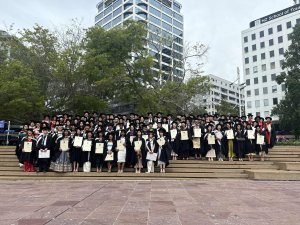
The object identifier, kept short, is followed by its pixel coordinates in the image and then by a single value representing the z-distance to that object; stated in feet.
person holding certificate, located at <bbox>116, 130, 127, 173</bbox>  28.70
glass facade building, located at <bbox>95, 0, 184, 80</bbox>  163.15
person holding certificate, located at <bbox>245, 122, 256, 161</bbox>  32.00
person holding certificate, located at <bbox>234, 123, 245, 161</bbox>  31.83
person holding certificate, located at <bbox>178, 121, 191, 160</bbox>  31.32
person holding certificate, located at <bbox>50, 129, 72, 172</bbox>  28.56
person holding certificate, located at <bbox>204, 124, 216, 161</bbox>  31.26
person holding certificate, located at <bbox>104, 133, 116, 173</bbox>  28.79
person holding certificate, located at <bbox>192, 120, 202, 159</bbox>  31.36
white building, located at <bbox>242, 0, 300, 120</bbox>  140.96
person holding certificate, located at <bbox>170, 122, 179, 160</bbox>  31.51
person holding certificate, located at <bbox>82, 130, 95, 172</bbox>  28.82
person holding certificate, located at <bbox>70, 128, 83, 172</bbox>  28.93
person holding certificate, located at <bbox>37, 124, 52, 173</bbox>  28.59
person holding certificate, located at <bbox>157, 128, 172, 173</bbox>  28.54
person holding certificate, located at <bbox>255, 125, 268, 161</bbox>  31.79
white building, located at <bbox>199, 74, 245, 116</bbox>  224.23
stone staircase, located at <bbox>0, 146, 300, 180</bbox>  26.77
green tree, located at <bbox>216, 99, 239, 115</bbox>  133.11
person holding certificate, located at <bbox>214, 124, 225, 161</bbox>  31.63
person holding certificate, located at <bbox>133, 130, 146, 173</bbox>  28.78
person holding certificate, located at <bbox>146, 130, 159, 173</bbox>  28.58
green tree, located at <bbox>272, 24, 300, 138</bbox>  70.30
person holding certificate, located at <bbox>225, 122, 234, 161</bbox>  31.51
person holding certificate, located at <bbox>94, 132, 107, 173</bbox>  28.88
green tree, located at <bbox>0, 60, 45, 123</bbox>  42.34
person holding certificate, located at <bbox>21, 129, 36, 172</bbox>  28.65
